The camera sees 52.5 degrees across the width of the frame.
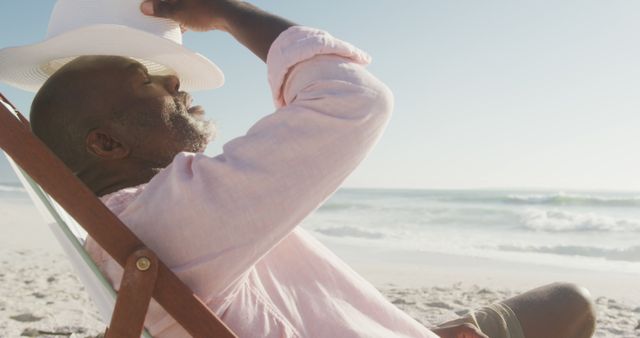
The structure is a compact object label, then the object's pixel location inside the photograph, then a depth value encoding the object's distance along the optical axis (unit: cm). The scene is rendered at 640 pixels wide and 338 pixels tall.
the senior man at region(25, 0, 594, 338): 129
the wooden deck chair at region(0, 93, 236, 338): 124
